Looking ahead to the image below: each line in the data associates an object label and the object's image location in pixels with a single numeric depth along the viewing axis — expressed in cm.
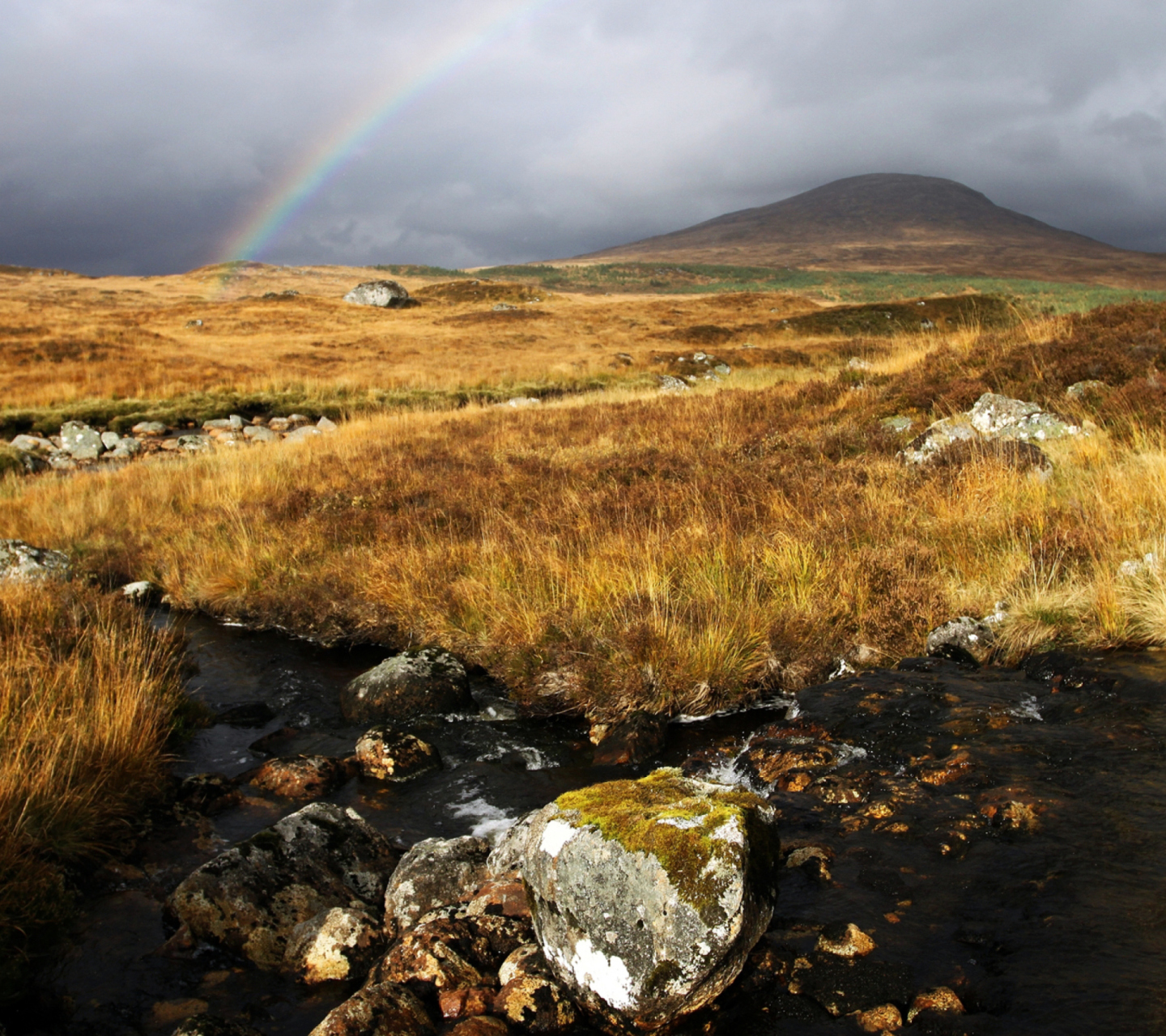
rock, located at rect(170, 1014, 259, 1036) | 268
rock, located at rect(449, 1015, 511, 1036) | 262
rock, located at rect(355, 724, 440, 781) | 518
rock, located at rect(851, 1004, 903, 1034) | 249
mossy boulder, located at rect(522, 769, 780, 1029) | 253
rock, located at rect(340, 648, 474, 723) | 607
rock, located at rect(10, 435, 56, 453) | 1978
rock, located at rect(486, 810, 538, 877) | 346
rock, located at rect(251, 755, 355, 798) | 493
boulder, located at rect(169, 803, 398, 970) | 345
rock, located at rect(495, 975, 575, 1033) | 266
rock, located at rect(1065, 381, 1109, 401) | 1055
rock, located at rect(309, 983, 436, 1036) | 259
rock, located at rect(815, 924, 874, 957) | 283
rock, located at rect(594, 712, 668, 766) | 507
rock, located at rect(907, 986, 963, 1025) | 253
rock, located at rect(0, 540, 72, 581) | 849
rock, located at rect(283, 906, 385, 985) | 321
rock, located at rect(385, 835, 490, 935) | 346
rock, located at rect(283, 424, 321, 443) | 1902
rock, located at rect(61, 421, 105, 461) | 2019
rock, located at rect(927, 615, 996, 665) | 551
